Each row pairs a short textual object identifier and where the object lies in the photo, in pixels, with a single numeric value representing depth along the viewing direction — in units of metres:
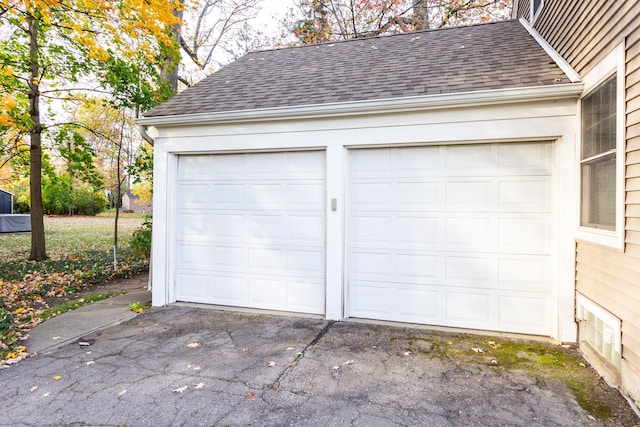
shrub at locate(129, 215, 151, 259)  8.91
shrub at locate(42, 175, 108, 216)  25.75
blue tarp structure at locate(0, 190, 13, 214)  19.48
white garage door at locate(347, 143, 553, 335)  4.20
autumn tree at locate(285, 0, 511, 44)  13.28
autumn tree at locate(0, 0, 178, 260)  6.93
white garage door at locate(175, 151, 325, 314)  5.00
